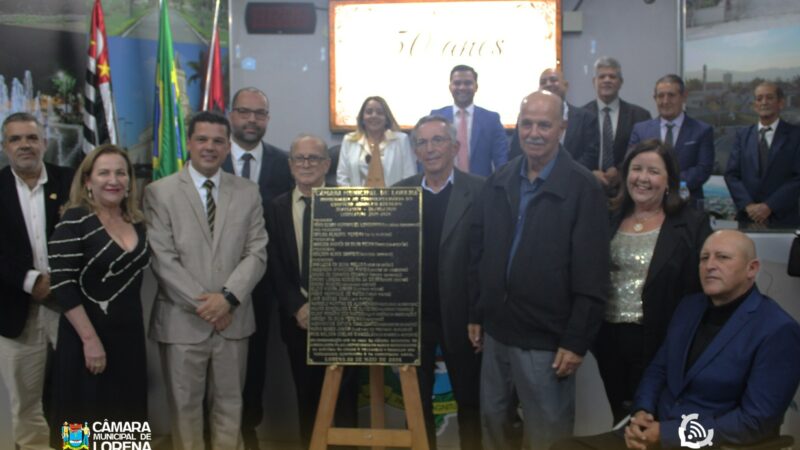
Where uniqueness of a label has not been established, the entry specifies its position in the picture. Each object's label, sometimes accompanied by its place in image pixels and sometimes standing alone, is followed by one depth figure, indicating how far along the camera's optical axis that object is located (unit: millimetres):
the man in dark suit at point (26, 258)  3654
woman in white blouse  4641
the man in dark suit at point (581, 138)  4793
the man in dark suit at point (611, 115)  4855
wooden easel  3127
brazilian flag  5566
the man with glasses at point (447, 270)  3350
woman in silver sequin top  2996
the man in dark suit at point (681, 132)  4566
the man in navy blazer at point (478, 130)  5043
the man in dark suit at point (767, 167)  4785
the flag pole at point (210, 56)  6268
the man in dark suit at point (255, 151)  4262
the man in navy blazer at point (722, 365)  2527
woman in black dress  3111
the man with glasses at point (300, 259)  3580
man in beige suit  3338
